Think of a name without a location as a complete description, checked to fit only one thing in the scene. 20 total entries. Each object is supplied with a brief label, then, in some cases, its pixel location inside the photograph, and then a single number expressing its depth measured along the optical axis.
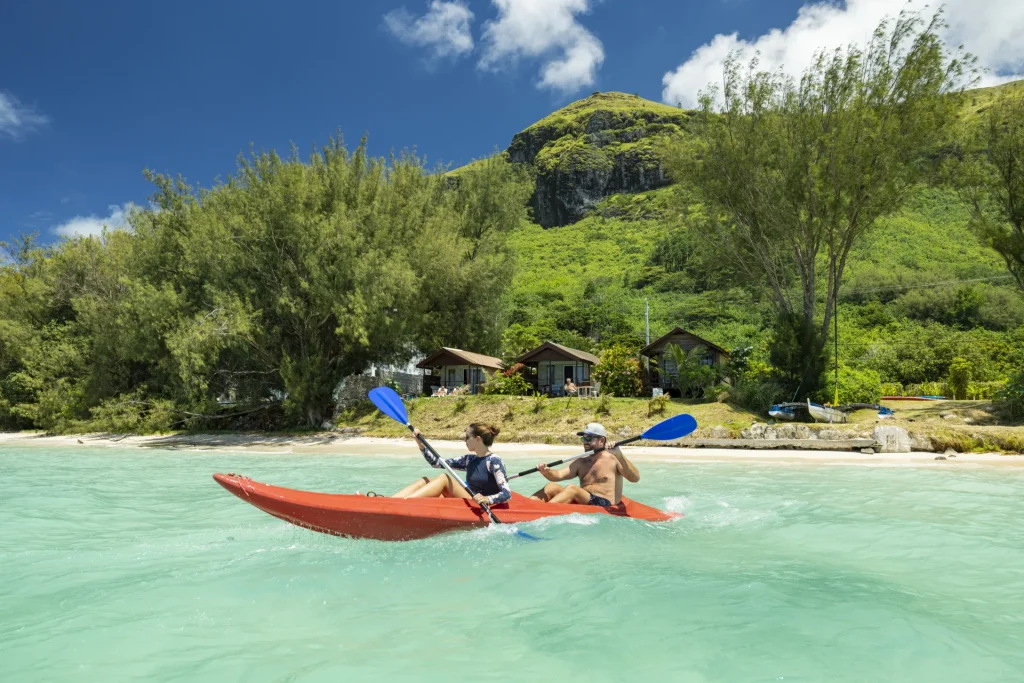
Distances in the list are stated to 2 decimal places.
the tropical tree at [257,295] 21.95
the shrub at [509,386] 24.22
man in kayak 7.17
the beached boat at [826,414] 18.31
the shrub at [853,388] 20.38
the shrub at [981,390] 22.73
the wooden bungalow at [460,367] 26.58
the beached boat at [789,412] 18.81
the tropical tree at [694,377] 22.11
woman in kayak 6.61
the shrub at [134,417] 23.72
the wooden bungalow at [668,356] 26.16
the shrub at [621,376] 23.80
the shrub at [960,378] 23.44
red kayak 5.61
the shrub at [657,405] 19.77
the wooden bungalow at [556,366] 27.39
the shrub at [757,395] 19.78
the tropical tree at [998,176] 18.91
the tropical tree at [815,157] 18.98
